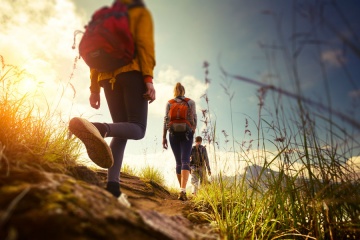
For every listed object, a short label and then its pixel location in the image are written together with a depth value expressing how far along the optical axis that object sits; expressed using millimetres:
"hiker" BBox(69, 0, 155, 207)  1638
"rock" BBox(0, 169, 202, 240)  729
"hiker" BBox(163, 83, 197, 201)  3795
